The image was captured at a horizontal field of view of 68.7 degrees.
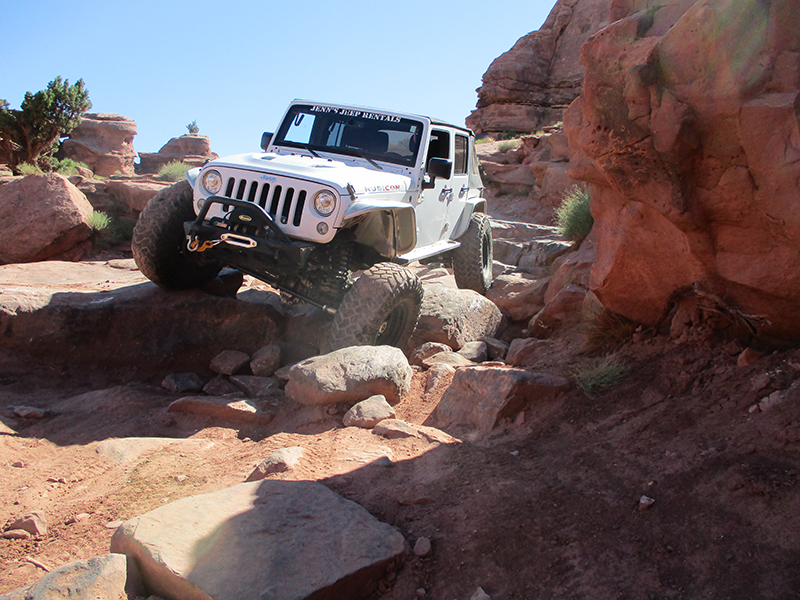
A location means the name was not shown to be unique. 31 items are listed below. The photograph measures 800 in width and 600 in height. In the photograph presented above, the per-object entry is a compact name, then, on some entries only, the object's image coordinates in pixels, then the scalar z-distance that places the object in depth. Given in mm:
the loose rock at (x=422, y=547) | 2357
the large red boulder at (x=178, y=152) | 29656
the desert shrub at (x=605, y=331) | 3949
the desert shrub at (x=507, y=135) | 27734
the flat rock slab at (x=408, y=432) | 3459
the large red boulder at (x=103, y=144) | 27609
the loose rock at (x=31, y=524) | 2645
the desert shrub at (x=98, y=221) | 10316
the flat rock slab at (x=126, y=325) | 4781
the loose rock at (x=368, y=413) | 3770
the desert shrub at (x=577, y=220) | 7707
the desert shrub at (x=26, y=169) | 15782
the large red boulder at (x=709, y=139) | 2471
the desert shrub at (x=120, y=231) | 10881
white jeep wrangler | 4520
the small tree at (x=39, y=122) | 21031
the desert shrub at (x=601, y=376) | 3482
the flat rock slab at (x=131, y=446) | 3441
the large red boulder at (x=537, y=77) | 28766
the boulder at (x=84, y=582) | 1939
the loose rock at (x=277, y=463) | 3088
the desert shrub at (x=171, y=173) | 17898
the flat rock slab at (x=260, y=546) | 2059
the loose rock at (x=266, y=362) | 5055
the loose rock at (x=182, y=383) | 4785
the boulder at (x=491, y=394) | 3557
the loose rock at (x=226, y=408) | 4113
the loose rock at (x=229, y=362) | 5070
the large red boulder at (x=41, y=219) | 9188
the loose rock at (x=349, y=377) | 4016
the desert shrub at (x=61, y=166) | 21078
